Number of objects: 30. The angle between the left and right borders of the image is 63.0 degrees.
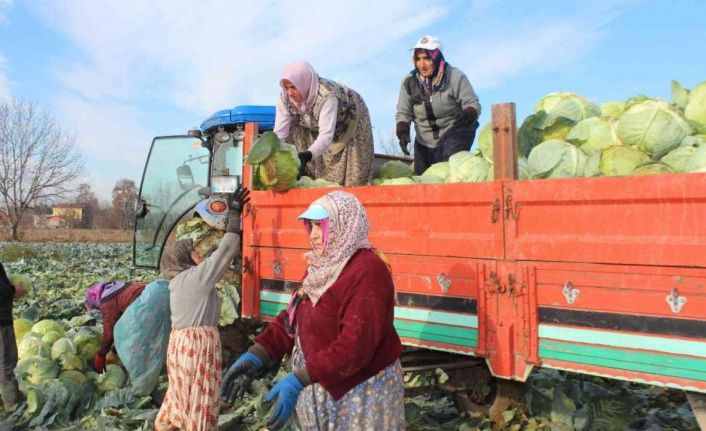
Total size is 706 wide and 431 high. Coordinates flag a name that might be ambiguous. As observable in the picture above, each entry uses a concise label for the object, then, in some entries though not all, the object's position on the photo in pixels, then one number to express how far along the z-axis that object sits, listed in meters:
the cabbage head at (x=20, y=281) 5.05
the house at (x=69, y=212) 59.03
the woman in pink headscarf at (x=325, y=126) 4.57
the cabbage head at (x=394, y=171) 4.96
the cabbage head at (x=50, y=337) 5.59
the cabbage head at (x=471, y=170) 3.58
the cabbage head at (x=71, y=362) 5.30
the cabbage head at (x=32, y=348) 5.34
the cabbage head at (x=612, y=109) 3.94
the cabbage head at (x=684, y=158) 2.95
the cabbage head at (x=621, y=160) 3.18
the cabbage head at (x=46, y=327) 5.86
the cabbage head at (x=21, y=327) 6.13
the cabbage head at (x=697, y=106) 3.58
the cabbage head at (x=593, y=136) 3.55
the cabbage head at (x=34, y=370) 5.08
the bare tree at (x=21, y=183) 38.03
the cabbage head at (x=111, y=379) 5.15
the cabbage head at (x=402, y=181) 3.95
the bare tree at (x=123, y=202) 58.84
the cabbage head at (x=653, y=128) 3.32
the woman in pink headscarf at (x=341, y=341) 2.34
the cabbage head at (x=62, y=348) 5.36
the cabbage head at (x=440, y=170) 4.06
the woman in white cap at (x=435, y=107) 4.93
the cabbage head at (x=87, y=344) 5.62
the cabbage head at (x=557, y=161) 3.20
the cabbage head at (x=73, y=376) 5.08
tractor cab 7.72
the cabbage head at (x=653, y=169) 3.07
